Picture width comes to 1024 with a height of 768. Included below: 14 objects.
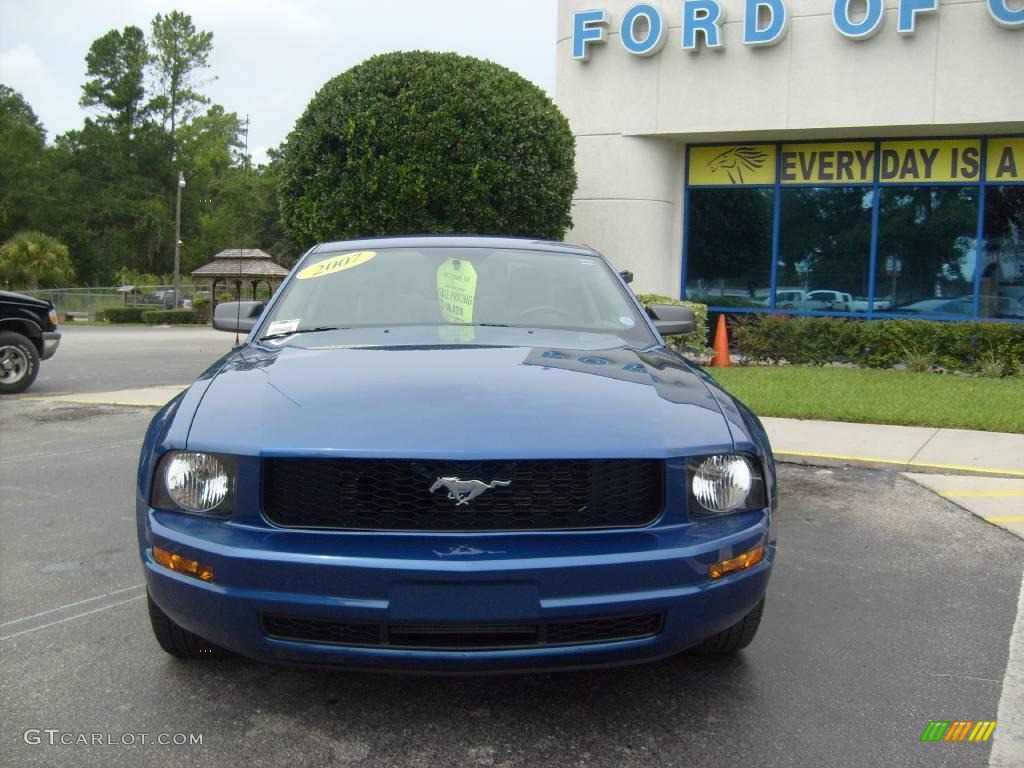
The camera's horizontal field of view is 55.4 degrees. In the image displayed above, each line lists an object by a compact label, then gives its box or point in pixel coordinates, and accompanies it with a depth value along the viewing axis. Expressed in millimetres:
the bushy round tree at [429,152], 14016
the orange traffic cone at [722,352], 14242
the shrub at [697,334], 14945
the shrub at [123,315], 43219
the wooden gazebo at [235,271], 39575
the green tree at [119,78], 70688
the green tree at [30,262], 50969
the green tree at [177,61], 72625
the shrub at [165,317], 41781
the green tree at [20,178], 68000
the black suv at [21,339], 11805
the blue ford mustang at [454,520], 2562
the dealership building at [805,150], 14633
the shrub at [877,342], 12945
